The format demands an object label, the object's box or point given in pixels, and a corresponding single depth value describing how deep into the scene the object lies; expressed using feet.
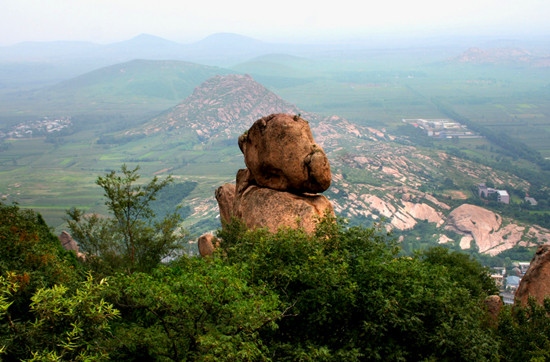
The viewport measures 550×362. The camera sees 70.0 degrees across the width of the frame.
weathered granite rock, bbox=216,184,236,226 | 101.04
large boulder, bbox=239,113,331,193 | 75.36
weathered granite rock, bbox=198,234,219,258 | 104.63
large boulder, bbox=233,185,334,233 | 72.64
